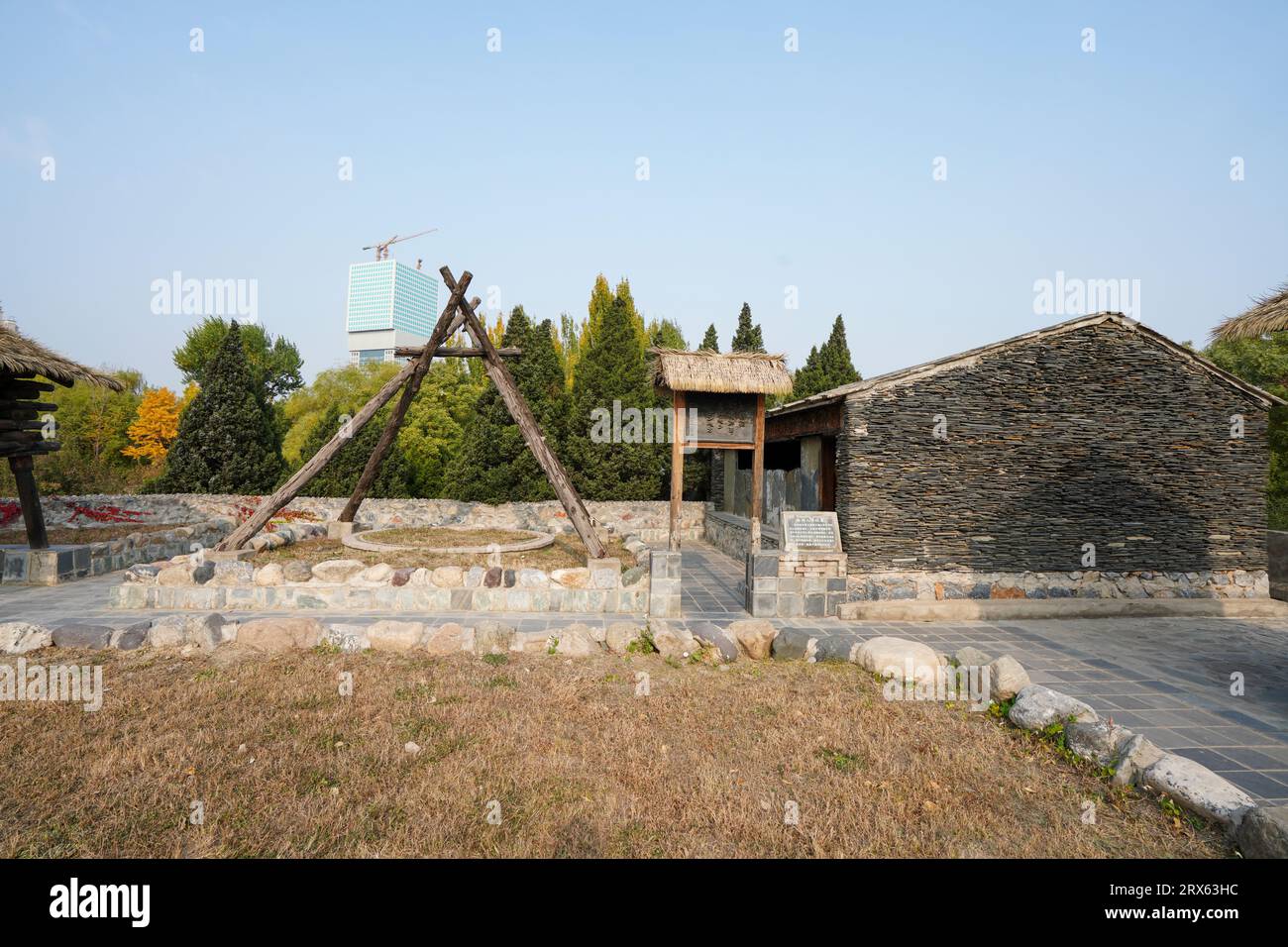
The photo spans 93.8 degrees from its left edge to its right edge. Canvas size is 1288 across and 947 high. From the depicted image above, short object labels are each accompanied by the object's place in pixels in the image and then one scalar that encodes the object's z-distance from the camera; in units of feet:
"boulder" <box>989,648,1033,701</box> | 19.70
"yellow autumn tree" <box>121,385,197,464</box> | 98.48
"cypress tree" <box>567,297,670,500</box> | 68.69
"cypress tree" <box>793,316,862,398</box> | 85.76
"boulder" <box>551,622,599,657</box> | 23.80
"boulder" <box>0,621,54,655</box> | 22.26
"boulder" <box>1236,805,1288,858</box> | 10.96
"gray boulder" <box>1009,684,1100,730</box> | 17.20
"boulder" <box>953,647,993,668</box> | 21.17
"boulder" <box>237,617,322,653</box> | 23.40
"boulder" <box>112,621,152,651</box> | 23.12
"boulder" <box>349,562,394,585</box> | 30.68
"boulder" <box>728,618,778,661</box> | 24.07
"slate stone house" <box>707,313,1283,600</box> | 32.89
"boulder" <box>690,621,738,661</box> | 23.65
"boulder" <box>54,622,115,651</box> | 22.89
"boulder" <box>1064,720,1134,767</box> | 15.45
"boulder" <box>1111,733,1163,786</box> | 14.56
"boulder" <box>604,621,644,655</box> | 24.39
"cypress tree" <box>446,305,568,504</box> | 68.44
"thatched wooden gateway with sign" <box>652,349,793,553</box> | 38.63
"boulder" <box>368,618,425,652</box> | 23.89
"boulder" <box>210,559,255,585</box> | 30.58
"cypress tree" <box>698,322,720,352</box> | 80.48
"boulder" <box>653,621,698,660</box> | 23.93
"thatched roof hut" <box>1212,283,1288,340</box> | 21.38
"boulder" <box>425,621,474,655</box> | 23.65
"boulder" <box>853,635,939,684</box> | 21.53
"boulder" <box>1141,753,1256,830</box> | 12.37
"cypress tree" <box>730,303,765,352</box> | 81.20
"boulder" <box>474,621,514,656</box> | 23.94
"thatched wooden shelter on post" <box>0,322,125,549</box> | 34.91
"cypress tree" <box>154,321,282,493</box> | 70.13
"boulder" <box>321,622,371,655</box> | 23.71
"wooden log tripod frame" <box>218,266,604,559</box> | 34.22
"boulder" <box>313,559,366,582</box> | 30.81
